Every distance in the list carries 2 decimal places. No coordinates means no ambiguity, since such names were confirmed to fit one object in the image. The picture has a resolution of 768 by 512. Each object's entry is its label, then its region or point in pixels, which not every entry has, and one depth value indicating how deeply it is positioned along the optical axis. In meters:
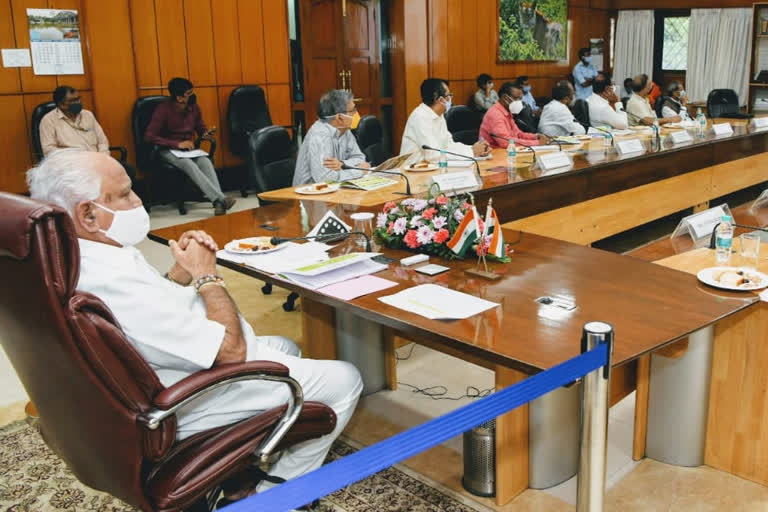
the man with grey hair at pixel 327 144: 4.32
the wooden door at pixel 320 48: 8.32
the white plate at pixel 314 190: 3.84
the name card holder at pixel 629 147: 5.11
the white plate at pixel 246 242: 2.60
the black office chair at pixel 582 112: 8.05
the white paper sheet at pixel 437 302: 1.95
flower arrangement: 2.45
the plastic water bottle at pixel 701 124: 6.23
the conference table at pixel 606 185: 3.99
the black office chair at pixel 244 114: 7.53
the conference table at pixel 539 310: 1.76
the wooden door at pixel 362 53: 8.70
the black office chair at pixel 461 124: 6.83
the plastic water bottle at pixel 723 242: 2.55
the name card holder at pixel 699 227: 2.83
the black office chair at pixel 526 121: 8.38
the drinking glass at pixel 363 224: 2.79
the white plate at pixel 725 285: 2.10
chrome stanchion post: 1.60
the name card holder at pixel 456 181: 3.72
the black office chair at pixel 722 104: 8.64
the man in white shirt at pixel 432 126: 5.14
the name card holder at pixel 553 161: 4.49
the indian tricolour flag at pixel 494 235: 2.32
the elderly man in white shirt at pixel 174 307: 1.60
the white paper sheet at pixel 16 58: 6.19
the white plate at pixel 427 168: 4.49
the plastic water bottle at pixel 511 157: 4.69
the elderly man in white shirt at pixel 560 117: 6.59
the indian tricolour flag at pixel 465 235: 2.35
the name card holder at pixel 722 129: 6.20
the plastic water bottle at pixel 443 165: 4.43
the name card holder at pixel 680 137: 5.70
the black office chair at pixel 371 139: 5.30
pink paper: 2.13
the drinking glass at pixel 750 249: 2.56
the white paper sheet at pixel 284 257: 2.42
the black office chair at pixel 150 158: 6.75
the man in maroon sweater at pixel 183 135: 6.69
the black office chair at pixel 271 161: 4.18
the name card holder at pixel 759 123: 6.74
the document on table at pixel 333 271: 2.25
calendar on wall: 6.34
